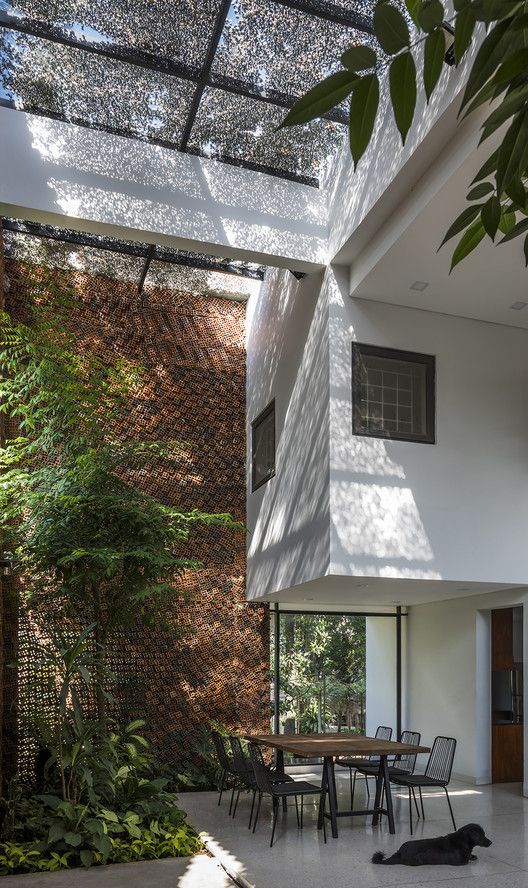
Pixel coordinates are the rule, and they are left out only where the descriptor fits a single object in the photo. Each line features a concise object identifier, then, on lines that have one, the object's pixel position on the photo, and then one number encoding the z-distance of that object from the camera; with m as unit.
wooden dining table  7.25
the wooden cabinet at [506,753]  10.37
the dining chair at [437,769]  7.48
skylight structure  7.01
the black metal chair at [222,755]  8.31
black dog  6.24
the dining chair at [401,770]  8.19
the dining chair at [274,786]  6.90
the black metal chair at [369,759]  8.72
